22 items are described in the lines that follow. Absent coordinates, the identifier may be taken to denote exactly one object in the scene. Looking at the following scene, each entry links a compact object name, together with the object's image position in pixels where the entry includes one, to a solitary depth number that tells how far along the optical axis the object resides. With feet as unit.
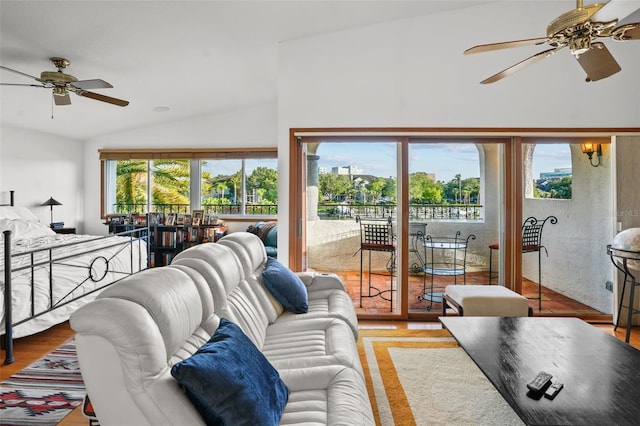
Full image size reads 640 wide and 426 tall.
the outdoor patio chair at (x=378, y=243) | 13.42
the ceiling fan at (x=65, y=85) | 10.63
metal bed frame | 9.32
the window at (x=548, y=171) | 13.37
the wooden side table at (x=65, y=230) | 19.49
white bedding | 10.27
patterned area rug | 7.41
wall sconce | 13.29
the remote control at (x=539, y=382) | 5.71
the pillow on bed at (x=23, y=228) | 15.17
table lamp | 18.75
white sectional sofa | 3.80
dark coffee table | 5.25
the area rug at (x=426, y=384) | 7.41
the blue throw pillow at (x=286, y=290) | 9.15
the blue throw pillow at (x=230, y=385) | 3.95
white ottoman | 10.84
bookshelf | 20.25
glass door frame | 12.77
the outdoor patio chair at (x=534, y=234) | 13.39
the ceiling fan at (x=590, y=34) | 5.57
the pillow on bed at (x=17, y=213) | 16.63
